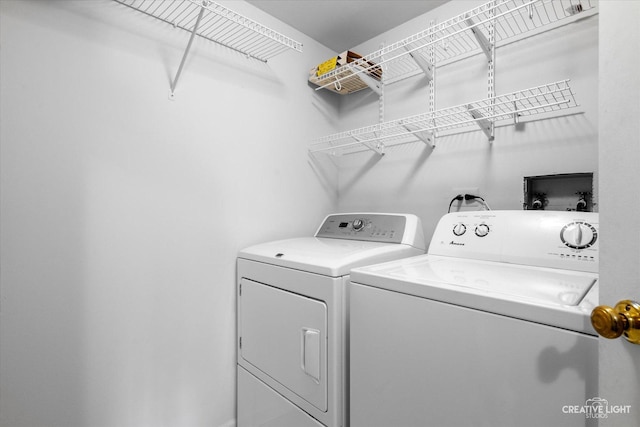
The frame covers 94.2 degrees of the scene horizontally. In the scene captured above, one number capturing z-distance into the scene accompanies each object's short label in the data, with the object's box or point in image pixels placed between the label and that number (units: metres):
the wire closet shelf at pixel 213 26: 1.36
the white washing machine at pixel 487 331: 0.64
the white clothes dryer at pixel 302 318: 1.12
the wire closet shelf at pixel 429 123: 1.34
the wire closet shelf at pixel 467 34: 1.30
